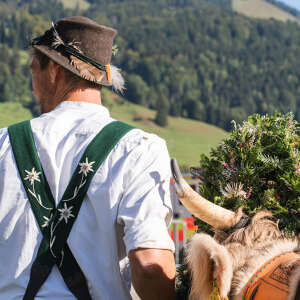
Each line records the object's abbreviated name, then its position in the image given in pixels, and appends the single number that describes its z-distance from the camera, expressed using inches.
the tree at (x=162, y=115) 3703.1
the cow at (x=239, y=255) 112.4
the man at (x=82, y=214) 108.5
